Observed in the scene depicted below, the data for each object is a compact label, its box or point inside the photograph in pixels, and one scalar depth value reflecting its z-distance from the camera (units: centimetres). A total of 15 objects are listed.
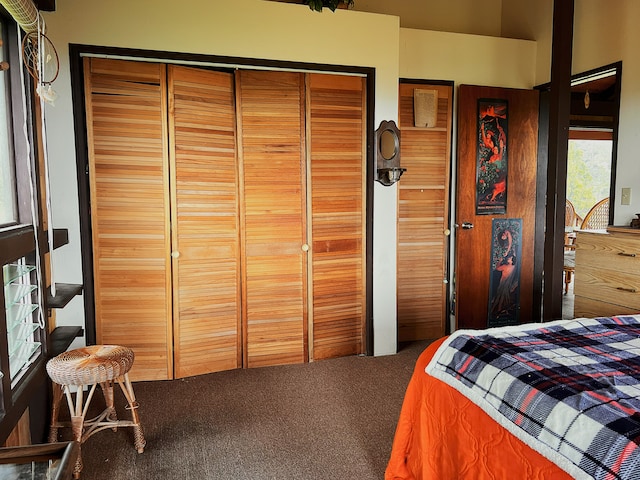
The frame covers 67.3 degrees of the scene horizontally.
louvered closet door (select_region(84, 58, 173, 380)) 274
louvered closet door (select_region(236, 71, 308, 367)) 303
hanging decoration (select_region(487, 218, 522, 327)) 384
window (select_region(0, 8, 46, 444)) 190
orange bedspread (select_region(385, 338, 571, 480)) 120
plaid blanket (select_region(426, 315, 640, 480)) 104
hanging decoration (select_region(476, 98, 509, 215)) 375
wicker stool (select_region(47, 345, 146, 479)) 190
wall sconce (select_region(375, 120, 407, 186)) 325
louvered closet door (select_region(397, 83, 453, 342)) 365
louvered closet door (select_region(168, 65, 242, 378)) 286
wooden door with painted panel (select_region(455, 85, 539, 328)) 372
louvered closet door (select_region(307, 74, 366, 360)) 315
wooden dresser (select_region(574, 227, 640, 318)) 262
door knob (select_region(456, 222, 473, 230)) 376
